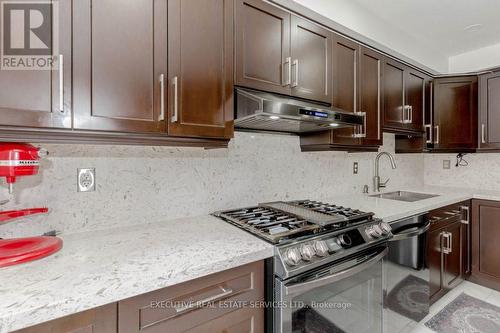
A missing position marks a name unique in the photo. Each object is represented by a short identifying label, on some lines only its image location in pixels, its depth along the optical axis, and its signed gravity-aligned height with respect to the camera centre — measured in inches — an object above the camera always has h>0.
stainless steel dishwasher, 62.1 -29.0
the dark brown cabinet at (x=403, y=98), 88.7 +25.4
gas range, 43.5 -13.0
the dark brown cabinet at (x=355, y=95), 73.3 +22.0
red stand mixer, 35.2 -7.4
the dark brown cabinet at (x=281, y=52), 55.2 +27.5
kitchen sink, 94.5 -11.7
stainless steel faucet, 104.1 -4.9
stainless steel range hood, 49.3 +11.0
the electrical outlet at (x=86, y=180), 48.5 -2.7
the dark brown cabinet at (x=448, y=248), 81.6 -28.4
